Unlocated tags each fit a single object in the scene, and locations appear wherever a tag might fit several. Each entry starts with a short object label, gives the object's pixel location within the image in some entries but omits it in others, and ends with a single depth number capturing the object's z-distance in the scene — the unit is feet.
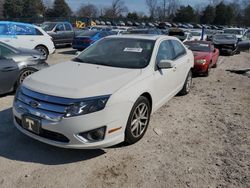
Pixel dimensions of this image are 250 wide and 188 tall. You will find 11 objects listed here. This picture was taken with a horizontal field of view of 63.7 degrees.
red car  23.17
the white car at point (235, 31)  60.60
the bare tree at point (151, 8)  221.50
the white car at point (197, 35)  52.95
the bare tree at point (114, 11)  184.56
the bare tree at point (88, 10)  191.12
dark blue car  36.37
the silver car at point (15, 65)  14.48
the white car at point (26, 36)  27.35
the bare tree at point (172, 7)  225.82
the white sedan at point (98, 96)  8.20
